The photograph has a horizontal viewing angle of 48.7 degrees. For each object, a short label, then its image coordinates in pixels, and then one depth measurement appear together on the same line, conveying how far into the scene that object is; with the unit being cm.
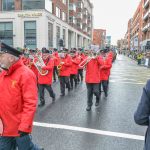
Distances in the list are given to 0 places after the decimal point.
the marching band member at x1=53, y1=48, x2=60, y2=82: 753
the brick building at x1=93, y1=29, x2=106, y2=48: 6978
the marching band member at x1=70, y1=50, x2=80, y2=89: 737
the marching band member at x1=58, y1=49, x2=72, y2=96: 644
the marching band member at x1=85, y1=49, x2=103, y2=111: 485
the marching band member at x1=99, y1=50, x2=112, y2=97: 562
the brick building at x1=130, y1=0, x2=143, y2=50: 5089
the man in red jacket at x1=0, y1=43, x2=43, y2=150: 192
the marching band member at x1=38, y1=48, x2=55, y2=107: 511
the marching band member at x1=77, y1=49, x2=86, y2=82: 877
